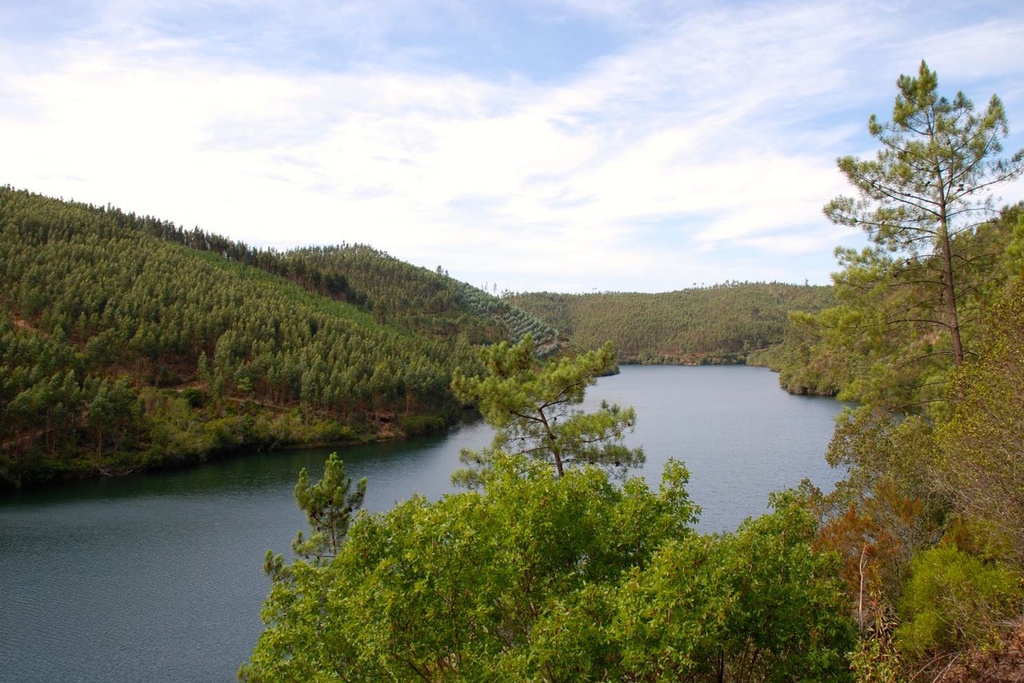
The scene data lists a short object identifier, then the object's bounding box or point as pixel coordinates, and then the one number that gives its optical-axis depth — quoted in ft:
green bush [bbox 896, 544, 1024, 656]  35.53
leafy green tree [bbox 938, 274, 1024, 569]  34.53
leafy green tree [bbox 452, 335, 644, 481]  60.64
